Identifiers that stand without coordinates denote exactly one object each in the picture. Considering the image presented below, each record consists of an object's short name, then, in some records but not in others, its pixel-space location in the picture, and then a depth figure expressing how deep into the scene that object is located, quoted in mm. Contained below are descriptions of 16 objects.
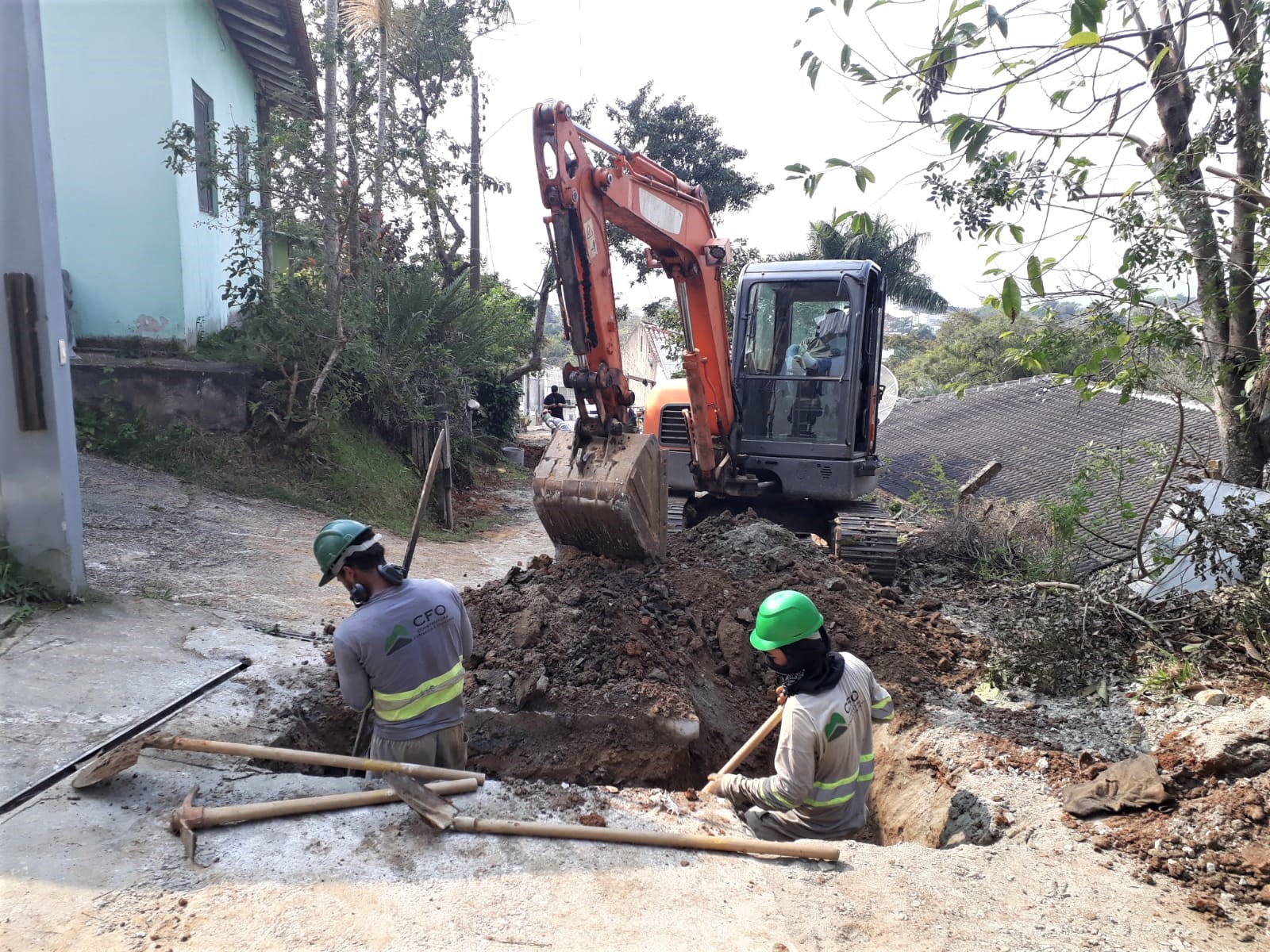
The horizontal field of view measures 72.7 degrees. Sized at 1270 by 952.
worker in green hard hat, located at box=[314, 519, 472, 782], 3688
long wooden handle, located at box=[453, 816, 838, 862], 3494
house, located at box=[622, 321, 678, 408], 22422
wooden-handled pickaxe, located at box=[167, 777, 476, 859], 3404
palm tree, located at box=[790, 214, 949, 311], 23641
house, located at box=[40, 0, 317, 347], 9977
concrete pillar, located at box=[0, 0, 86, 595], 5238
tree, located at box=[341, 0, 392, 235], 11758
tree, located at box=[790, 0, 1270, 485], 4328
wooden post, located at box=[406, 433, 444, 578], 5055
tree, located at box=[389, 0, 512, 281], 14672
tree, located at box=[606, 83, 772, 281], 20453
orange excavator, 6301
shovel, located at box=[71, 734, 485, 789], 3568
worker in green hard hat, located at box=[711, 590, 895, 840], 3734
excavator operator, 8391
